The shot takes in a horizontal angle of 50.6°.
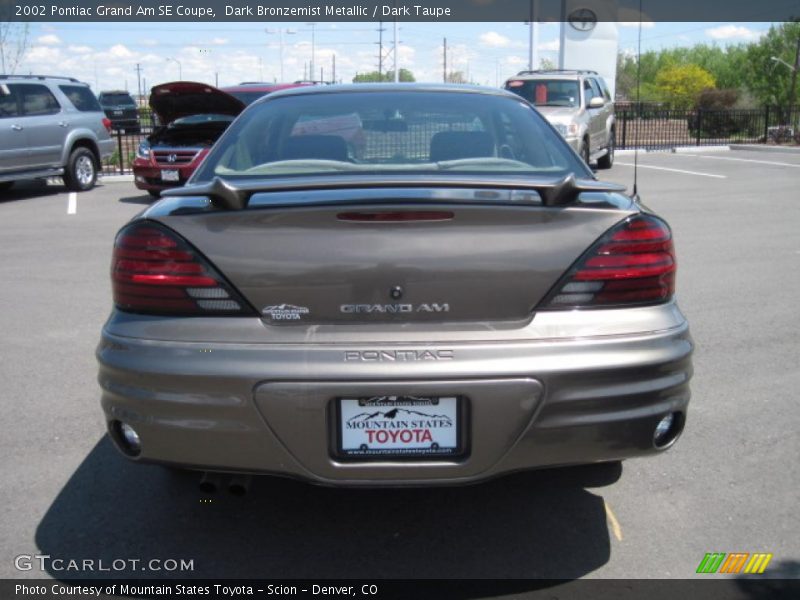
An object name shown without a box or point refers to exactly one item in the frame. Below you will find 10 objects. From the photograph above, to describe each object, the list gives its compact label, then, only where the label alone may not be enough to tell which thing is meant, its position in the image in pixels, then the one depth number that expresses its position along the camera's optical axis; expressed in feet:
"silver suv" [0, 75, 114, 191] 43.80
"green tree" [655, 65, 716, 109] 264.31
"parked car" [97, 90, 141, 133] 119.44
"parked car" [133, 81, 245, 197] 39.60
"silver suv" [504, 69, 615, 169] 50.21
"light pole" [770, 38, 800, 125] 135.89
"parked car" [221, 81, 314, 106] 47.50
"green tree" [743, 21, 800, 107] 215.10
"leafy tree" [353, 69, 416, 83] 188.65
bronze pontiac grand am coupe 8.57
